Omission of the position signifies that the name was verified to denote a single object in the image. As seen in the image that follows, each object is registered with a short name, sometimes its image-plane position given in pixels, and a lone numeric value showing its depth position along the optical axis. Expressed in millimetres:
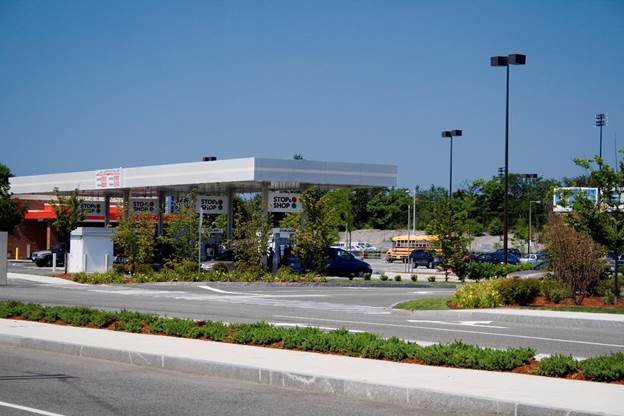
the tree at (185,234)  43219
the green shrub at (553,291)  26738
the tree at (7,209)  66062
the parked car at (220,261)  43594
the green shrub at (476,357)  12703
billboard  26906
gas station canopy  43750
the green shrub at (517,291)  26422
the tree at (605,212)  25609
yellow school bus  85562
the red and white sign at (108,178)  52797
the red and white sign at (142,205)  55500
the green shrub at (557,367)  12070
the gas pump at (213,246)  49025
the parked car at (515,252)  75600
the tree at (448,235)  43875
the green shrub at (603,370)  11633
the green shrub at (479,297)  26078
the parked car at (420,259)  69562
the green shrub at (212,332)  16297
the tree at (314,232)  41906
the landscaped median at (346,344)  12148
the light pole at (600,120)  80312
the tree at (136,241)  42562
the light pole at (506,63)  39581
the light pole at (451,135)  59938
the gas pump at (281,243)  44406
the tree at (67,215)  46531
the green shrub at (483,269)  41781
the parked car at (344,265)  47219
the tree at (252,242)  42062
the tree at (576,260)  27156
